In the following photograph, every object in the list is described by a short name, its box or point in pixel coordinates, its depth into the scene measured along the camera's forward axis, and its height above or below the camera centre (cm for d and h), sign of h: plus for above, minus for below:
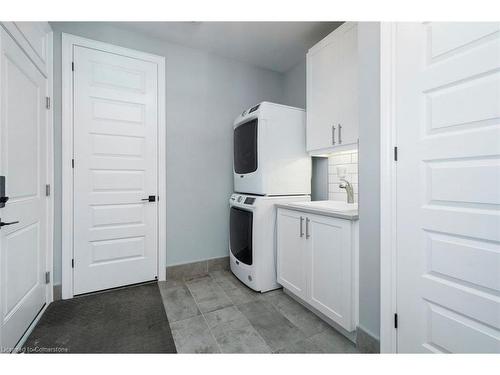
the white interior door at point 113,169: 207 +16
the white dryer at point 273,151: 211 +34
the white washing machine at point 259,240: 210 -51
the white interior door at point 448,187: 91 +0
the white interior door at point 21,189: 133 -3
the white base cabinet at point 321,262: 145 -57
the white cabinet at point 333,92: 178 +82
